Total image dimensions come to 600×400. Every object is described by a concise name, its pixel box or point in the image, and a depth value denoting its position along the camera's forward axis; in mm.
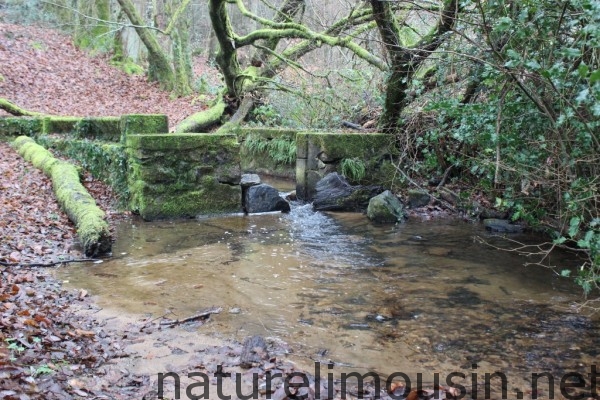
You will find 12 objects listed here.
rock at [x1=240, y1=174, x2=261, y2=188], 9477
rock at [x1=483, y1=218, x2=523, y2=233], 8047
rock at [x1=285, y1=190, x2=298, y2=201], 10367
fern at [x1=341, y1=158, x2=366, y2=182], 10000
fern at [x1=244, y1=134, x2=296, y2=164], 12047
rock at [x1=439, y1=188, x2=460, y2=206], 9300
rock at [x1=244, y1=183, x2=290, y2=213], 9281
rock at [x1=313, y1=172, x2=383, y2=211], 9523
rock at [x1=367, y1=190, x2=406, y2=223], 8672
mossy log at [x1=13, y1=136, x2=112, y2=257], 6293
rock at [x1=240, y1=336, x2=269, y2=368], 3729
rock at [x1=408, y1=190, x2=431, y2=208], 9547
